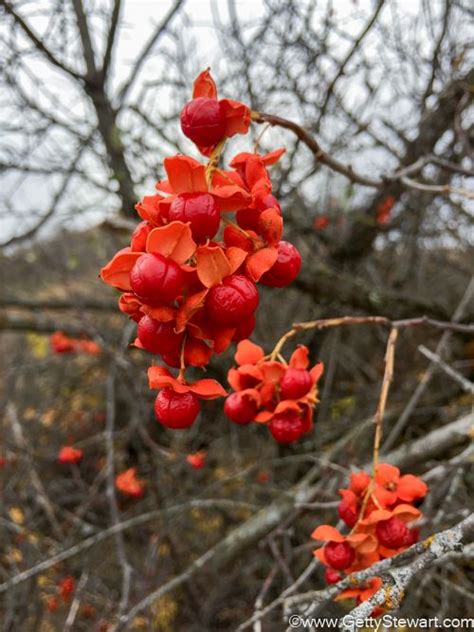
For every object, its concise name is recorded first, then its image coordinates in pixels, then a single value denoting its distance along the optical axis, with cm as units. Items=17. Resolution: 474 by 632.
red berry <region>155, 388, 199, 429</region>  9
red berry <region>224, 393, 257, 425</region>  13
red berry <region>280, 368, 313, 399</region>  13
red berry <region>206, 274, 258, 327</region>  8
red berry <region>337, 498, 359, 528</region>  12
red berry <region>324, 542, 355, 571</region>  11
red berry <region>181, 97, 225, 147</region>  10
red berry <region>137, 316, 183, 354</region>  9
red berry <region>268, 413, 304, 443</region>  13
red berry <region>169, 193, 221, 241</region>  8
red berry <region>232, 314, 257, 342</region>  9
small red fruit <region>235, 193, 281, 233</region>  9
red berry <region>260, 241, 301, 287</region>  10
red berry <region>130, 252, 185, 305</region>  8
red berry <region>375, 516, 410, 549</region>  11
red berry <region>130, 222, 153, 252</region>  9
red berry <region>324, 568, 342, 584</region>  12
